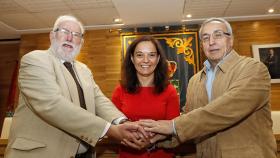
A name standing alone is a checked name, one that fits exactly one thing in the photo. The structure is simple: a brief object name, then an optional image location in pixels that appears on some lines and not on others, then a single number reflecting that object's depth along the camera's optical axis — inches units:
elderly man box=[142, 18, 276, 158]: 55.7
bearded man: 56.3
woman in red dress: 77.9
